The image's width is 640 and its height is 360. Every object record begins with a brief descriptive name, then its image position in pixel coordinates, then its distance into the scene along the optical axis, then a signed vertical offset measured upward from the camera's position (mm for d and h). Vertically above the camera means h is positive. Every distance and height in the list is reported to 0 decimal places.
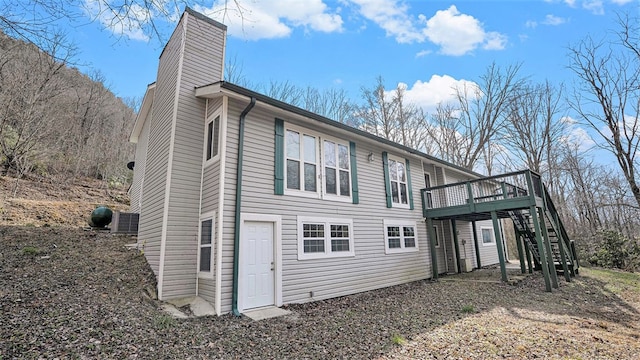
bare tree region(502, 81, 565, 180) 19688 +7197
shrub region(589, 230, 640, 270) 13508 -919
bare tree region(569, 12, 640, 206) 11492 +5638
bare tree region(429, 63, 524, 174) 20953 +8557
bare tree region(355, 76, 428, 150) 23031 +9306
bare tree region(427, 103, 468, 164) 22547 +7775
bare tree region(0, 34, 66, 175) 12641 +6240
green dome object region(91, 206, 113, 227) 11711 +1237
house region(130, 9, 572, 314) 6574 +1179
